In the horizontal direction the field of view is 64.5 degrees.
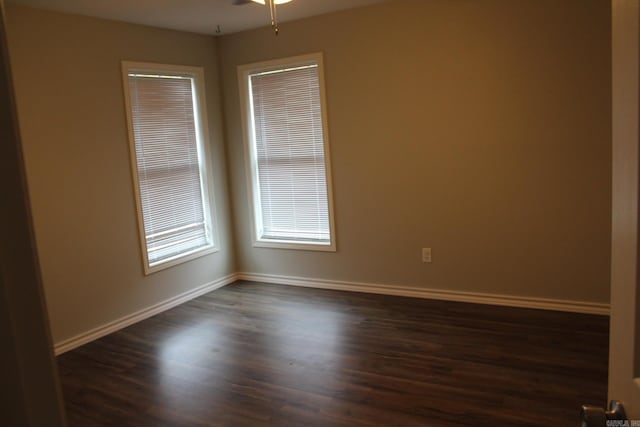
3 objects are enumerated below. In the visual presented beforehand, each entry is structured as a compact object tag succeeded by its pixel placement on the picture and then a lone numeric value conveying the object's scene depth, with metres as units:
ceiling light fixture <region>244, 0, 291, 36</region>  3.02
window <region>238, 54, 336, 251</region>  4.60
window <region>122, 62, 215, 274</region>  4.21
